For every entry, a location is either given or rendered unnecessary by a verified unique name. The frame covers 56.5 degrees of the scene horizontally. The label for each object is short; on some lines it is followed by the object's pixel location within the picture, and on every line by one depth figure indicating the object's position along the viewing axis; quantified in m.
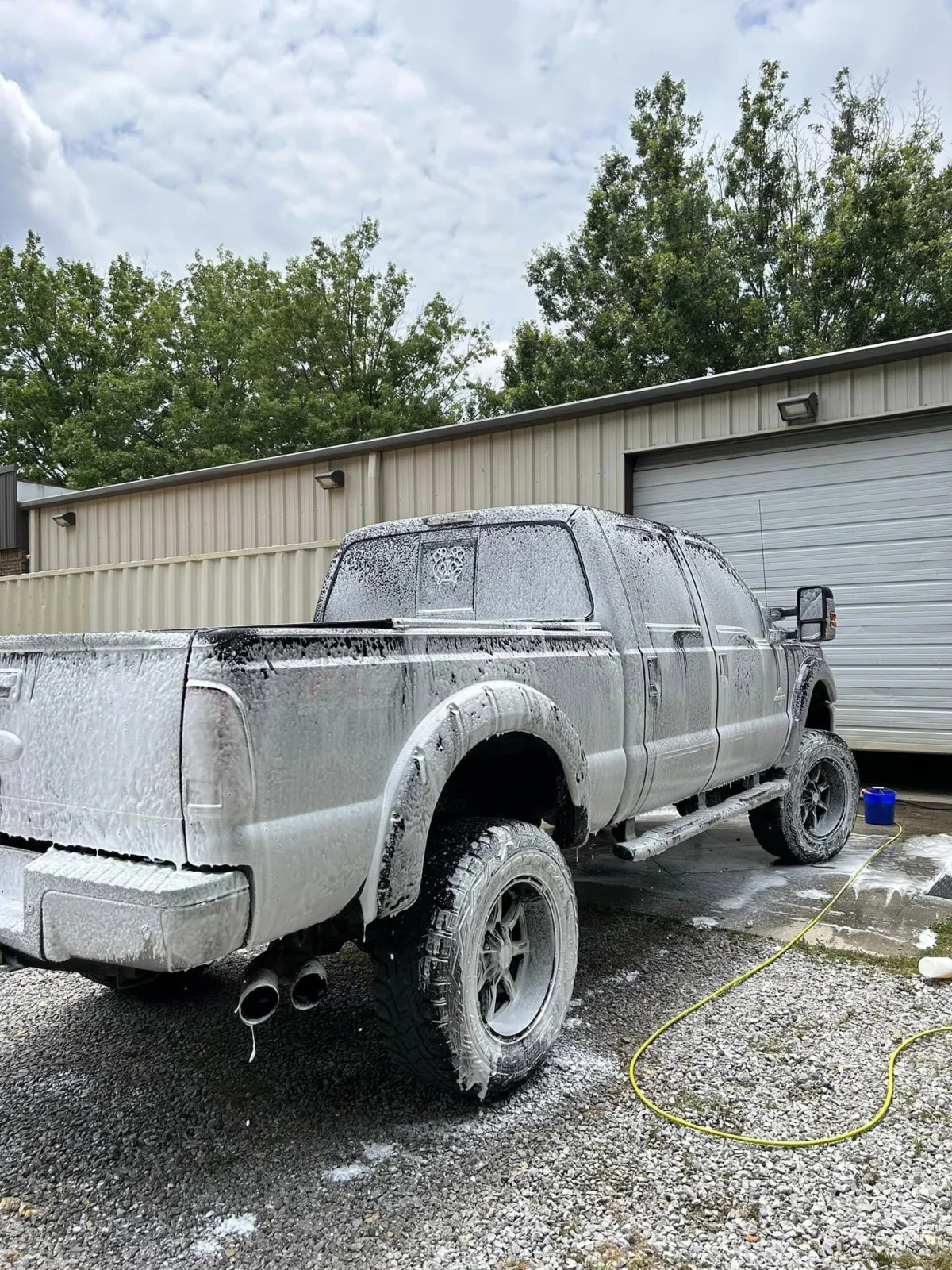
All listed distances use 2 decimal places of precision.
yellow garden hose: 2.53
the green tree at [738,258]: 19.92
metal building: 8.04
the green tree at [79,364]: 27.75
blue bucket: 6.96
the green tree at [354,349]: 26.08
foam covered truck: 2.05
